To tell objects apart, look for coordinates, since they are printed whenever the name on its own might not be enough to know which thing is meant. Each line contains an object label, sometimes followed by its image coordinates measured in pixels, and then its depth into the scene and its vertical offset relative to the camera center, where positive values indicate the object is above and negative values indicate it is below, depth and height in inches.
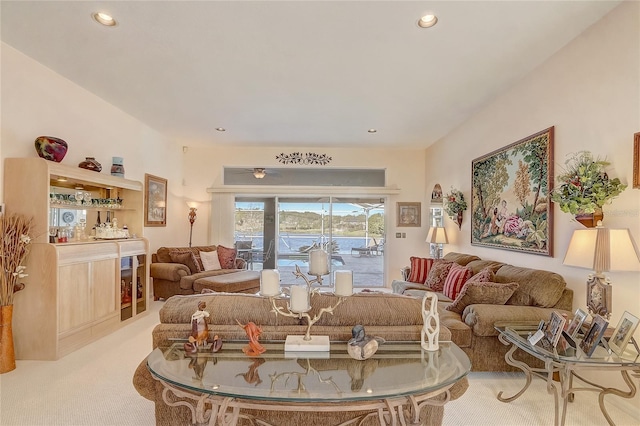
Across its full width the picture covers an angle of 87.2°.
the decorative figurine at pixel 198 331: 65.7 -23.5
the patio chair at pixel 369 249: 273.7 -27.4
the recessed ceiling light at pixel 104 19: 98.6 +58.1
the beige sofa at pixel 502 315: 107.4 -31.7
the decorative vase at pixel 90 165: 148.8 +21.7
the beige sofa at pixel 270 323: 67.7 -23.7
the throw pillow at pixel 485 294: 115.0 -26.6
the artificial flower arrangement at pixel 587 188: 92.2 +8.5
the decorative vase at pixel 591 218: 96.7 -0.1
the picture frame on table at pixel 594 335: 76.6 -27.8
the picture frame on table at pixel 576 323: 85.3 -27.5
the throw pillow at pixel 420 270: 187.3 -30.3
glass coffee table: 51.3 -27.1
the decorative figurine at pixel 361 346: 62.7 -24.7
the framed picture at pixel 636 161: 87.7 +15.0
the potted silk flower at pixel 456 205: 193.6 +6.6
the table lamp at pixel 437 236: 214.7 -12.7
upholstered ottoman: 194.5 -40.8
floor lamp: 256.5 -1.2
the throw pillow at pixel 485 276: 129.4 -23.3
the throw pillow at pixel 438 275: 165.3 -29.8
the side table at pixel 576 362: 73.7 -32.2
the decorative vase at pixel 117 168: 169.8 +23.3
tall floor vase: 111.3 -43.5
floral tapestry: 125.8 +9.0
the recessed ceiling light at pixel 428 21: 97.9 +58.2
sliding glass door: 272.1 -14.3
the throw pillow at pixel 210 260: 221.9 -31.0
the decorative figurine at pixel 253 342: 64.4 -24.7
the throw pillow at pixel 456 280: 146.6 -28.3
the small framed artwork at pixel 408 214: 267.3 +1.5
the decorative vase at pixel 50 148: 127.3 +25.0
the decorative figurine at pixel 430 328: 68.5 -23.4
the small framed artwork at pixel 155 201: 211.8 +8.6
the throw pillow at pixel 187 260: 213.3 -29.3
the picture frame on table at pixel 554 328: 81.3 -27.7
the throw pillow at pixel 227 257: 234.8 -30.1
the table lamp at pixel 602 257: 84.4 -10.1
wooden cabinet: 121.4 -24.6
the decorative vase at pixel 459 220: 196.9 -2.1
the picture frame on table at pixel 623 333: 77.2 -27.2
